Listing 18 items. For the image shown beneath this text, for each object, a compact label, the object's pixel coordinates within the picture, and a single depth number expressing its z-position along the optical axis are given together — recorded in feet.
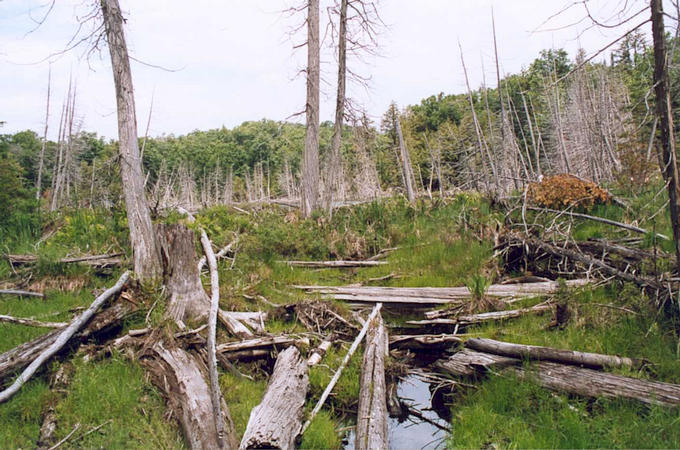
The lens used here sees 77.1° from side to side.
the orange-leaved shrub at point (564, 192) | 25.30
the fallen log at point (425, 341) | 16.78
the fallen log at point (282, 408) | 9.89
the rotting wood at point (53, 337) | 13.44
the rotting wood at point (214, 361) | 11.09
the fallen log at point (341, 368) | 12.56
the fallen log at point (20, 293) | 19.80
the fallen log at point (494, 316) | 17.30
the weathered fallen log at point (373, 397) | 10.99
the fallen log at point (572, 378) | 10.71
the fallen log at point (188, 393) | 11.05
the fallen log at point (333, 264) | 26.68
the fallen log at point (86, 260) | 22.09
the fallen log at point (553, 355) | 12.32
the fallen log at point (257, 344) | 15.61
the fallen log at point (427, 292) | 18.93
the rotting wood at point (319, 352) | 15.39
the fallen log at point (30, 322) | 16.06
